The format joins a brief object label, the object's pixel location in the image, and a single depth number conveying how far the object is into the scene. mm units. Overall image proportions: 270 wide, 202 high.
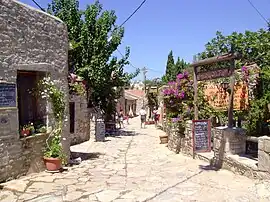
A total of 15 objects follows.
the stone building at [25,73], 6746
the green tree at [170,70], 36338
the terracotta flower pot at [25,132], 7384
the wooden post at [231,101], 7359
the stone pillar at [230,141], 7461
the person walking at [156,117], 26547
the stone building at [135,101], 45144
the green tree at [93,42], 15805
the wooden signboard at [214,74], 7505
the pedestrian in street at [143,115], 25205
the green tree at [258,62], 7086
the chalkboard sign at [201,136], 8719
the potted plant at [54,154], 7887
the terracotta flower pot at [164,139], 14062
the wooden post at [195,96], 8969
